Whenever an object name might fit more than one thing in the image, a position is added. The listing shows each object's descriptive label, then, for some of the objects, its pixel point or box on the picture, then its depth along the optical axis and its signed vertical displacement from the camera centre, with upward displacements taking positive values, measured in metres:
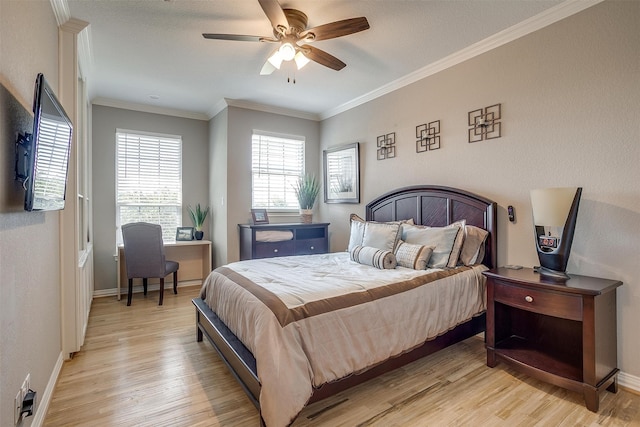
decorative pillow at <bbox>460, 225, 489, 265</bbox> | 2.82 -0.28
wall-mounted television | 1.39 +0.31
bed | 1.63 -0.71
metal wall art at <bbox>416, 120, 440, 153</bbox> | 3.36 +0.85
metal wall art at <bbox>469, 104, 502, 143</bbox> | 2.85 +0.85
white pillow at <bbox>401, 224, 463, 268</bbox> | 2.74 -0.24
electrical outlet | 1.39 -0.85
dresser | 4.19 -0.38
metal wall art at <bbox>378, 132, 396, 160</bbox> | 3.86 +0.86
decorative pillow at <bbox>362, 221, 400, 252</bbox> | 3.00 -0.21
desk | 4.73 -0.68
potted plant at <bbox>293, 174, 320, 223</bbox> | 4.71 +0.27
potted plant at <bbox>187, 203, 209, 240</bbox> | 4.87 -0.04
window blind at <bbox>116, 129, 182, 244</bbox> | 4.52 +0.54
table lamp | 2.15 -0.07
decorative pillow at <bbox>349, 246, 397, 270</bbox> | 2.77 -0.40
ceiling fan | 2.13 +1.33
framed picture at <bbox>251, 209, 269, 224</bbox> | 4.52 -0.02
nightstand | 1.92 -0.87
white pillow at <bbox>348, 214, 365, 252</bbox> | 3.37 -0.20
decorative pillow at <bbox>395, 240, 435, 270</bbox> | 2.71 -0.37
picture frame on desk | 4.74 -0.28
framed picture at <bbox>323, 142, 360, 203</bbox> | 4.41 +0.60
